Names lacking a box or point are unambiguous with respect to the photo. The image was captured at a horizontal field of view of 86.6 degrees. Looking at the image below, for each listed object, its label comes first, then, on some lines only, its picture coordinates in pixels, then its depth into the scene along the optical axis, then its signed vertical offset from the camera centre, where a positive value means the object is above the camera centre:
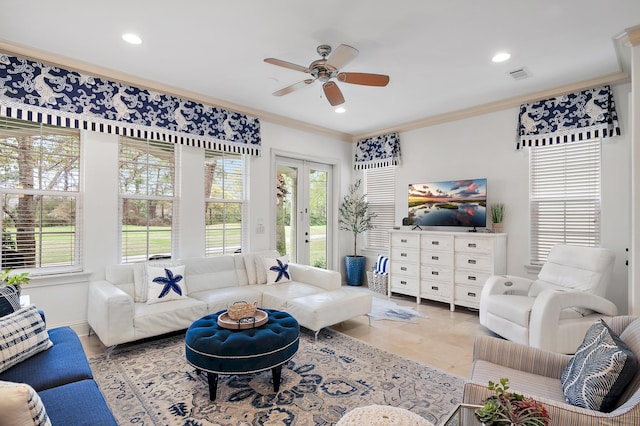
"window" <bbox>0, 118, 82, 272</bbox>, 3.18 +0.20
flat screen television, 4.54 +0.17
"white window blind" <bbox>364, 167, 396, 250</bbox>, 5.88 +0.24
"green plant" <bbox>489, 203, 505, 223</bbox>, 4.43 +0.03
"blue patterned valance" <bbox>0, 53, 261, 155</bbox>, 3.12 +1.16
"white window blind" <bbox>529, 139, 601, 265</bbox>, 3.88 +0.23
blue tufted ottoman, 2.28 -0.93
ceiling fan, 2.60 +1.21
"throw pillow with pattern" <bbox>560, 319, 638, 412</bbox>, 1.34 -0.65
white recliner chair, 2.89 -0.82
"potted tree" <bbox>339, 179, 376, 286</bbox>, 6.05 -0.13
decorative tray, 2.55 -0.82
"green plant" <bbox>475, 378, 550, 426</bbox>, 1.02 -0.61
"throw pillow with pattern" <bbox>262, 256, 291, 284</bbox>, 4.37 -0.71
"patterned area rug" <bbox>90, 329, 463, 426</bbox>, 2.18 -1.28
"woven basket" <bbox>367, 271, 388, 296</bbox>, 5.46 -1.10
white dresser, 4.30 -0.66
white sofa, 3.04 -0.90
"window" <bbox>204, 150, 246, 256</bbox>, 4.57 +0.18
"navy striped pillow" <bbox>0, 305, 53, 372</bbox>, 1.80 -0.68
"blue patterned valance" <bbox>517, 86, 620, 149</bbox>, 3.67 +1.11
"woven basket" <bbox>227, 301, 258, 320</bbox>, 2.66 -0.76
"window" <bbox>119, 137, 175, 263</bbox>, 3.86 +0.20
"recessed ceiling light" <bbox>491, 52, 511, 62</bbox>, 3.15 +1.49
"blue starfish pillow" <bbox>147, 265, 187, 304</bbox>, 3.51 -0.73
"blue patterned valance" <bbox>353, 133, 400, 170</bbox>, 5.68 +1.10
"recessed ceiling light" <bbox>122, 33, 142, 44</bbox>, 2.82 +1.50
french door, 5.46 +0.07
